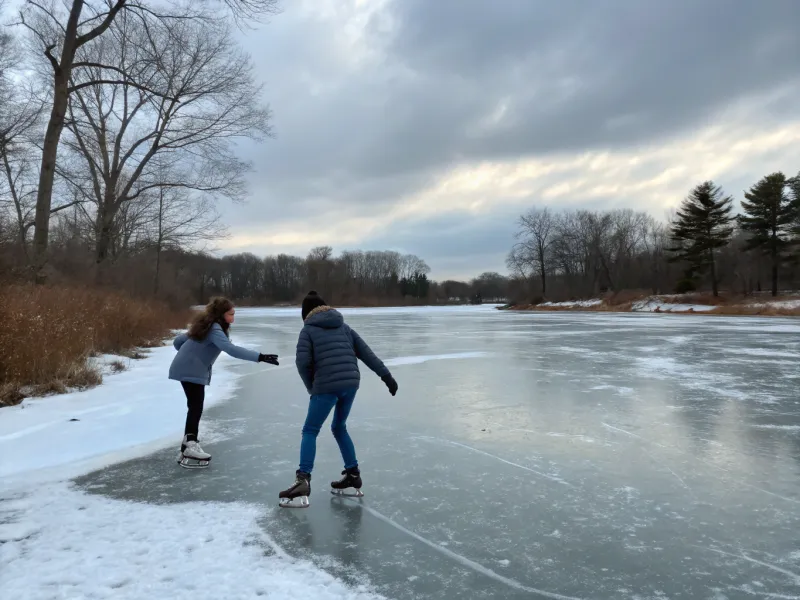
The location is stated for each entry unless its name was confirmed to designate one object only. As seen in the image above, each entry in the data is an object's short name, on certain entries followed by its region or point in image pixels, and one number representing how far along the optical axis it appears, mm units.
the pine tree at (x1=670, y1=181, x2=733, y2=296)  44406
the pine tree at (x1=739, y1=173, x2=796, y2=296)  41500
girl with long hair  4547
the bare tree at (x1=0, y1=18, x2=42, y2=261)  16422
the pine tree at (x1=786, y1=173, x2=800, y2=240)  40625
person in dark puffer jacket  3695
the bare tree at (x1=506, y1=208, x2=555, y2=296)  71250
